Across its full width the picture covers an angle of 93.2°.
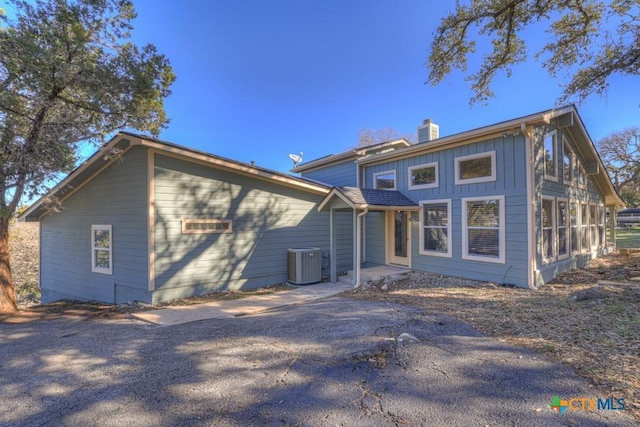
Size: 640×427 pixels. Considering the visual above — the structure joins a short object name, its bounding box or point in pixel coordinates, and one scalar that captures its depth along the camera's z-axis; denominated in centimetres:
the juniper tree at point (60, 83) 574
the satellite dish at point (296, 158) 1607
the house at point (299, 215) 732
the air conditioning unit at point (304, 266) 897
